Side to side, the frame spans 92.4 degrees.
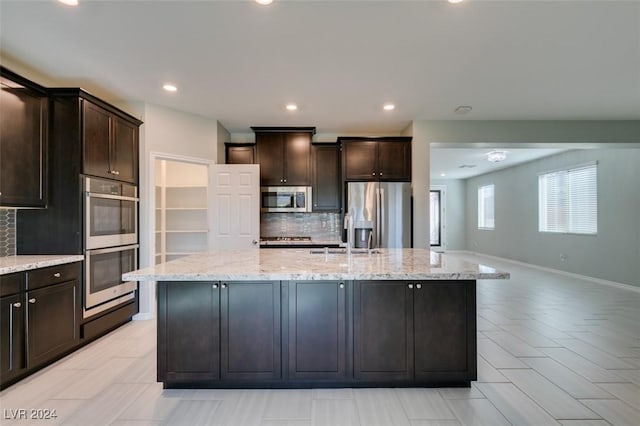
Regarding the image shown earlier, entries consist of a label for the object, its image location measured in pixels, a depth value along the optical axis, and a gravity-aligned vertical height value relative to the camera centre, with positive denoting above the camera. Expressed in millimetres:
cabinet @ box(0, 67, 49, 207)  2479 +623
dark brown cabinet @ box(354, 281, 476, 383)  2176 -842
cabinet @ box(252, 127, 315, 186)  4895 +934
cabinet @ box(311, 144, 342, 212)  4949 +502
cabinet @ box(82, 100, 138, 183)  3014 +743
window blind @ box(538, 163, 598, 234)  5898 +249
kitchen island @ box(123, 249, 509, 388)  2164 -826
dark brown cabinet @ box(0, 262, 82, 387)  2234 -835
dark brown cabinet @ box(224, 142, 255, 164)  4949 +975
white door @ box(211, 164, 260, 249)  4453 +91
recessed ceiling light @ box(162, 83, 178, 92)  3359 +1407
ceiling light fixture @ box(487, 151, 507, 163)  5959 +1126
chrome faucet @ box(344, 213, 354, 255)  3002 -140
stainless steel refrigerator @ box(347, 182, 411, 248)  4504 -1
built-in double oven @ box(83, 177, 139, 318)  2986 -295
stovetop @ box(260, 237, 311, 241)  4969 -415
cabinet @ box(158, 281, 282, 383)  2164 -867
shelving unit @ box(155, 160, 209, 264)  5211 +92
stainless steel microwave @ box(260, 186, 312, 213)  4910 +228
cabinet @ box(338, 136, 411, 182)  4734 +844
